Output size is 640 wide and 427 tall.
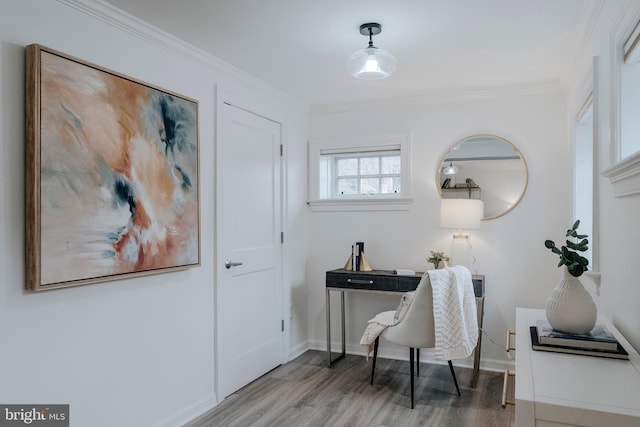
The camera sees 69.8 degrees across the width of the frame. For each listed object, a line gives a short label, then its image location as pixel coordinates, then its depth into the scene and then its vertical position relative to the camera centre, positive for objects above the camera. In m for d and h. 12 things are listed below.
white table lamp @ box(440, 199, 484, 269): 3.67 -0.03
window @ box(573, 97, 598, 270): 3.06 +0.29
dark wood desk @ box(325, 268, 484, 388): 3.59 -0.58
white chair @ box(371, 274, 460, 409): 3.03 -0.73
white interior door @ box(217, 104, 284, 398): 3.30 -0.27
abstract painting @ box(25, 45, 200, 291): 1.99 +0.20
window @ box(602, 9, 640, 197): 1.68 +0.47
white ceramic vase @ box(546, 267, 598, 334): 1.69 -0.35
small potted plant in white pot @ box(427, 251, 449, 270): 3.76 -0.37
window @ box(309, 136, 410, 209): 4.20 +0.42
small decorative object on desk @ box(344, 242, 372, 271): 4.06 -0.40
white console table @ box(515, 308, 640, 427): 1.15 -0.48
